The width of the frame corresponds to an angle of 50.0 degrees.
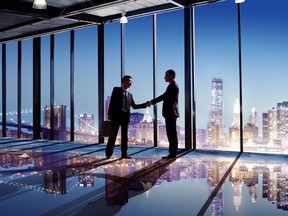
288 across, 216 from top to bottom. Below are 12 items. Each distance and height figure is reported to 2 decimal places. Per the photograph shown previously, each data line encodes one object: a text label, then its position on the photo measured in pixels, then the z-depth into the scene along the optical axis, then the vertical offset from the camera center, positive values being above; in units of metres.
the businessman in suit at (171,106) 5.97 +0.12
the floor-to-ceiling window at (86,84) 9.52 +0.93
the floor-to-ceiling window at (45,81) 10.98 +1.15
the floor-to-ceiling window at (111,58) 9.12 +1.65
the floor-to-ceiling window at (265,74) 6.34 +0.81
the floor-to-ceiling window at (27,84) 11.48 +1.13
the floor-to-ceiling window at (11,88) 12.21 +1.01
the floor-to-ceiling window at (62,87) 10.32 +0.90
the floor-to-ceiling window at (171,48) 7.89 +1.67
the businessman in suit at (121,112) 6.14 +0.01
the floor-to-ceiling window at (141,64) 8.30 +1.37
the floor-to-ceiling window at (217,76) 6.88 +0.84
